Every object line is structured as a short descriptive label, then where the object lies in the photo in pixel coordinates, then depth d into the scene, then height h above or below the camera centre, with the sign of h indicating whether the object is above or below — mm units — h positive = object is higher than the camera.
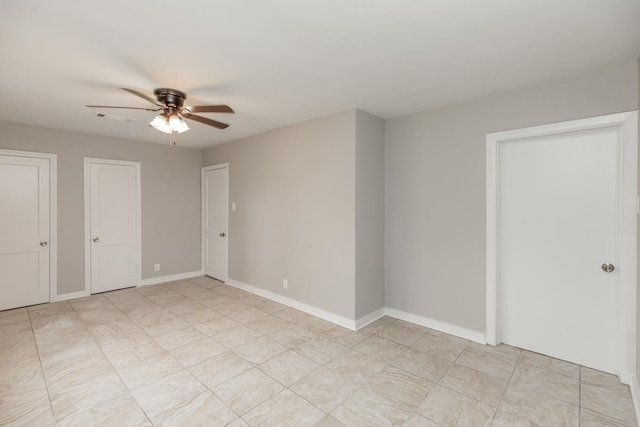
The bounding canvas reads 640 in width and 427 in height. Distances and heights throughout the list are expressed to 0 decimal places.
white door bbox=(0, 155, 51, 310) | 3934 -250
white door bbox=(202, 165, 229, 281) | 5289 -143
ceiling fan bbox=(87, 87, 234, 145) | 2592 +902
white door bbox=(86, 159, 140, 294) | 4617 -199
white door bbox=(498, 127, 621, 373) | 2457 -293
